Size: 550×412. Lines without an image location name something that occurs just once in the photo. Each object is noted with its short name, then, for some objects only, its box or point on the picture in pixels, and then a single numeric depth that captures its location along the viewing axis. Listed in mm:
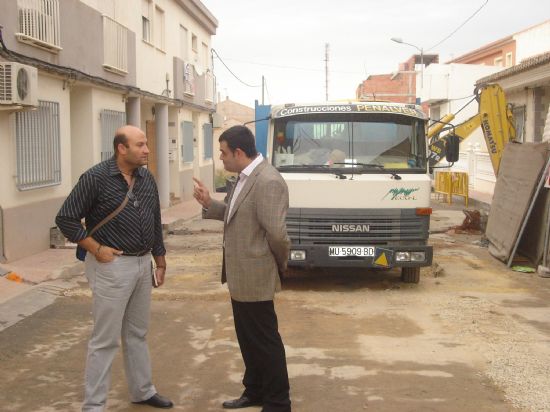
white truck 8281
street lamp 34319
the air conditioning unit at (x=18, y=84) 9062
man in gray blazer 4141
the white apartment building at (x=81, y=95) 9734
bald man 4121
